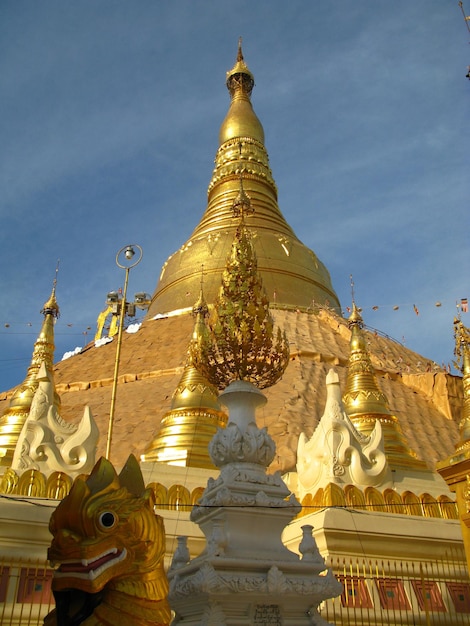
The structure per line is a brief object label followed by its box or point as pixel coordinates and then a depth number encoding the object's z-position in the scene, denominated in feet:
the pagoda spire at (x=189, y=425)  36.17
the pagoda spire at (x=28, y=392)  36.91
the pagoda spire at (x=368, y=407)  40.83
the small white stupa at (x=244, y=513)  14.26
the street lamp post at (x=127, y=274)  39.48
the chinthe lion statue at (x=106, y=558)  11.86
